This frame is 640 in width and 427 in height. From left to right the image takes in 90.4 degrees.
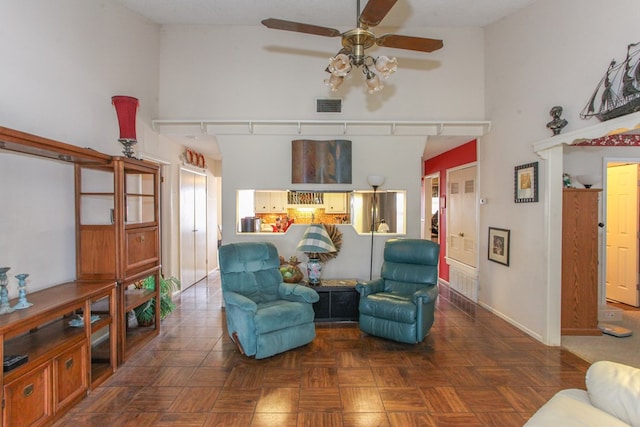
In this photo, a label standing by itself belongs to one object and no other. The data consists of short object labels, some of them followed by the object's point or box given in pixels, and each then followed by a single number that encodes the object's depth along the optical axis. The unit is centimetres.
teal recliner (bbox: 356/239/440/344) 323
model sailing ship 237
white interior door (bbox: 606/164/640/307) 461
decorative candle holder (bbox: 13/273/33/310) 206
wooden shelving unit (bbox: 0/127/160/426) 194
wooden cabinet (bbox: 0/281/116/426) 186
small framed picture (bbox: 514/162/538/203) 347
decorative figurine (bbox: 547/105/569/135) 310
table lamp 376
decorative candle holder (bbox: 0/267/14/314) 195
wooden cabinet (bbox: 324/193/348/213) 491
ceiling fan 218
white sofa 121
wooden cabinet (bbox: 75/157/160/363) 281
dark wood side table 400
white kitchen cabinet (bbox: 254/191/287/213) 526
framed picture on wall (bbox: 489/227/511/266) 402
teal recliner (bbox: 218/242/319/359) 294
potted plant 354
